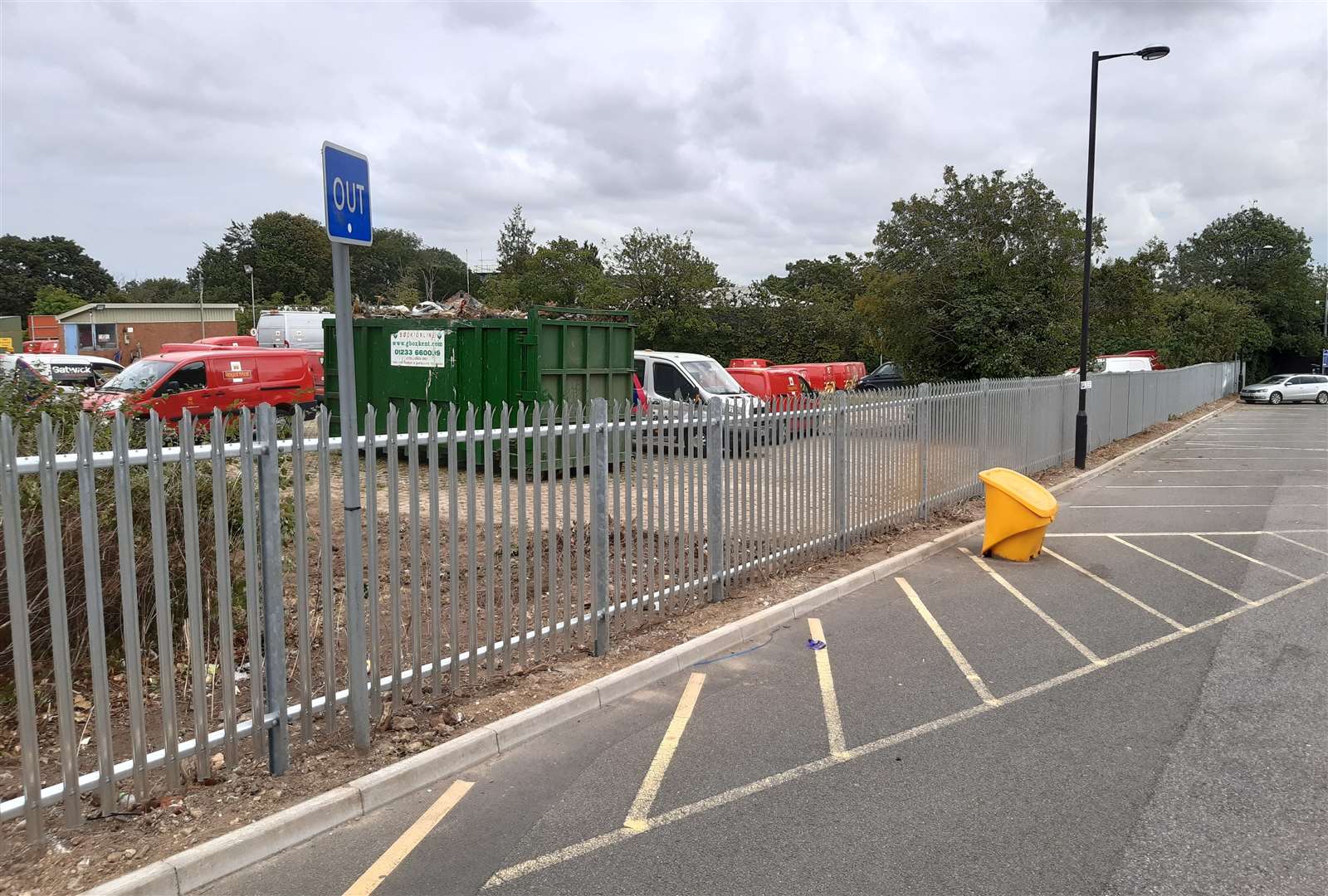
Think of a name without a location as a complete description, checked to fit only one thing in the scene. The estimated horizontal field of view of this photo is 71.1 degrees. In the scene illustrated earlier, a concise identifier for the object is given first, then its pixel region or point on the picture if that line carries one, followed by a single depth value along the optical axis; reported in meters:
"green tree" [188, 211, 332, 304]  95.38
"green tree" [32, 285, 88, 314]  75.12
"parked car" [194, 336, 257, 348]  28.44
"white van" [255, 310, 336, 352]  31.45
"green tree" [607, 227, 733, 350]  37.09
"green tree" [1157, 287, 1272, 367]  46.06
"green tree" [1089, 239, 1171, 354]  22.23
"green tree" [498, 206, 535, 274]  85.00
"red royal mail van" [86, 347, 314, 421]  17.09
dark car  33.50
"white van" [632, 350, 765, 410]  17.55
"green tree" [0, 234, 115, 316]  89.94
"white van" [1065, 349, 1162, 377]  33.56
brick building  60.59
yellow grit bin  9.54
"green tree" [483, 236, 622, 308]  41.59
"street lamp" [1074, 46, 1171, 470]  17.09
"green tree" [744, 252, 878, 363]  40.72
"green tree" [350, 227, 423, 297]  108.25
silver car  42.81
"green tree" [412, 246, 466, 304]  104.75
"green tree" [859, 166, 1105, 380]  21.03
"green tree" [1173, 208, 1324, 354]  59.88
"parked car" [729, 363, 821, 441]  20.92
